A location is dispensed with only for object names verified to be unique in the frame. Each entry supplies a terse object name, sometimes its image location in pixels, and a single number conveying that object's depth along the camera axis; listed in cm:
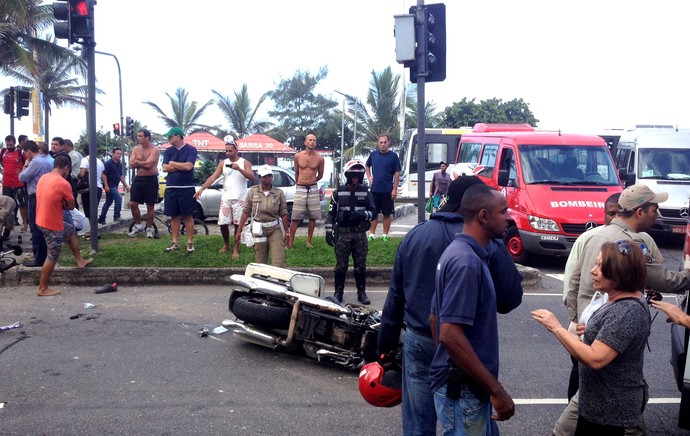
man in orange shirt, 862
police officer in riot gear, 811
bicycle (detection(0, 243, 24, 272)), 956
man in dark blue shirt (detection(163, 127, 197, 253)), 1032
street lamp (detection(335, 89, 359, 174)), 4488
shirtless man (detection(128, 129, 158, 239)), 1130
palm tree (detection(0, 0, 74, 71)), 2288
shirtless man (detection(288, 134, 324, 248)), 1100
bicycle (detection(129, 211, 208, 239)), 1238
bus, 2292
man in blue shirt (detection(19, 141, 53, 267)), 979
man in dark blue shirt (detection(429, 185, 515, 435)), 297
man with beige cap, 414
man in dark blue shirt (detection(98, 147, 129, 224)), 1498
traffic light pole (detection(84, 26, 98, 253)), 1019
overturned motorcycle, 593
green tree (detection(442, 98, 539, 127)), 4072
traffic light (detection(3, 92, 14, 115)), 1739
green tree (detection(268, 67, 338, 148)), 5791
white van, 1401
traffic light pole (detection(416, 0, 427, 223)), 843
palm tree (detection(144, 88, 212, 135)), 5225
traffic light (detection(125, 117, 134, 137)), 3058
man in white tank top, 1050
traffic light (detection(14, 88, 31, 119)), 1761
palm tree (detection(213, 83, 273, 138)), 5288
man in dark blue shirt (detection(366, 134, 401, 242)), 1187
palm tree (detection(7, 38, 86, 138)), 4872
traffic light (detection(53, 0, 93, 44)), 991
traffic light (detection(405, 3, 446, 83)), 847
